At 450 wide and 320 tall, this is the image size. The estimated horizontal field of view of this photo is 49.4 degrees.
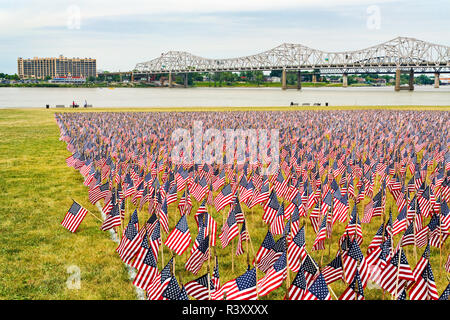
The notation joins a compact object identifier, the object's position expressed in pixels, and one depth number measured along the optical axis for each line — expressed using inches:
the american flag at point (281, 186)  467.2
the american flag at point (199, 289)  234.5
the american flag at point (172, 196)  427.5
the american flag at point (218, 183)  484.4
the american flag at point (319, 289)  215.9
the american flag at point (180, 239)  309.4
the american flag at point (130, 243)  306.5
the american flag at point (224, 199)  419.8
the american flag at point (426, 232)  327.9
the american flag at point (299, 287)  225.1
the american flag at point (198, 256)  277.3
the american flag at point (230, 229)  333.7
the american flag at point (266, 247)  279.1
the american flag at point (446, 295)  217.5
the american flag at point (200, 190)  455.8
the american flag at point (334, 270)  256.7
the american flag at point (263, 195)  434.6
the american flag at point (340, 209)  379.2
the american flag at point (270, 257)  271.8
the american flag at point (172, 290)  219.9
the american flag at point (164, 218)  354.6
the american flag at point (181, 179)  489.3
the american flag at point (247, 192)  437.1
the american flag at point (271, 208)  382.0
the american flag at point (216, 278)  228.4
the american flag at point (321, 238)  313.8
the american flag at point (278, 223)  355.9
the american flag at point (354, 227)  317.4
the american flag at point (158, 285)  234.5
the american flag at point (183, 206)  419.3
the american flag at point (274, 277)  238.5
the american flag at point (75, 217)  377.4
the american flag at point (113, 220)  359.6
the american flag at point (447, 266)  297.2
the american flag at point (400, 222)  339.9
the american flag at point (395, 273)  236.3
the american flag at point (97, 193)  457.4
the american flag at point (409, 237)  309.6
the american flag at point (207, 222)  292.5
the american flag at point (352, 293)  225.9
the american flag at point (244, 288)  225.1
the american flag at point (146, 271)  257.0
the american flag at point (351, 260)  263.9
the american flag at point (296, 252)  273.6
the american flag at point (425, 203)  390.0
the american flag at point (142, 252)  284.4
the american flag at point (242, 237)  311.1
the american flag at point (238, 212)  350.3
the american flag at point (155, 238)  292.9
